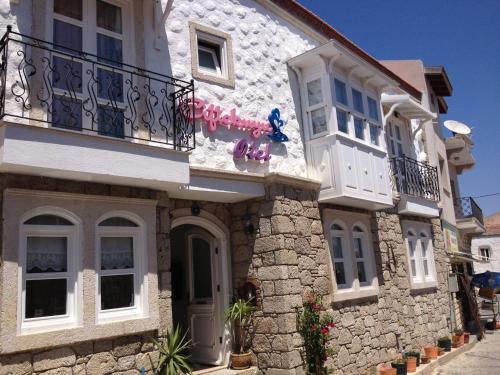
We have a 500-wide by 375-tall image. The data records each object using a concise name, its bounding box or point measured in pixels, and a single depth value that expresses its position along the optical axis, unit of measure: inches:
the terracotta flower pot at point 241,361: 300.5
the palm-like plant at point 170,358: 237.8
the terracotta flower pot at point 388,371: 356.8
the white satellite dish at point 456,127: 739.4
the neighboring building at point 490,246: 1371.8
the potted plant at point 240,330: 301.4
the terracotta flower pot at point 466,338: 520.7
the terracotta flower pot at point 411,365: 388.8
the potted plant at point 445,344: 476.7
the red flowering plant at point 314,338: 297.9
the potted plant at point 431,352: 438.9
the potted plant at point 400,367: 368.2
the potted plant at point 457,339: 498.9
